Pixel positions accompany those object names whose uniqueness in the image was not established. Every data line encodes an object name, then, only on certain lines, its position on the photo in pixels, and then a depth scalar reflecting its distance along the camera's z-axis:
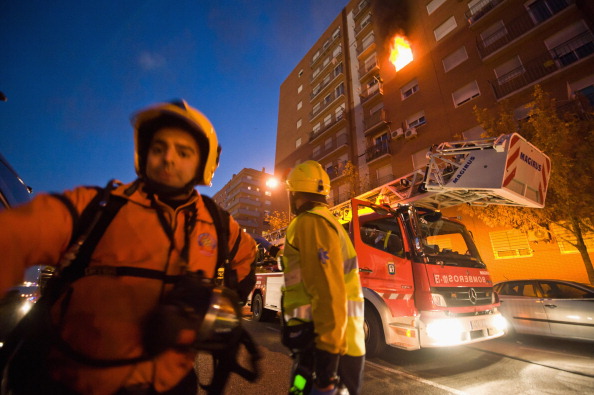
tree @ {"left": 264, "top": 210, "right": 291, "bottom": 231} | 22.53
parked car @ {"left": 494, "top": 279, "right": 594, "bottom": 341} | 5.14
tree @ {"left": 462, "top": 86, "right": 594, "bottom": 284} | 7.87
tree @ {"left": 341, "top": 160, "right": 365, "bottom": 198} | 17.08
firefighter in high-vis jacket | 1.41
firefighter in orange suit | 0.81
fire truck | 3.71
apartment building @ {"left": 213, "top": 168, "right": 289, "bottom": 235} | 50.03
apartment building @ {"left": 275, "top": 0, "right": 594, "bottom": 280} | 11.52
